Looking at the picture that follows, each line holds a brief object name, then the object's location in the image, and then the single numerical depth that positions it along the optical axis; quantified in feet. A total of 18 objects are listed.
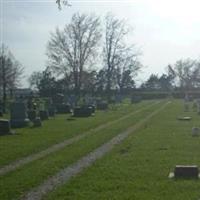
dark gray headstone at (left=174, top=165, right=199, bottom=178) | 36.90
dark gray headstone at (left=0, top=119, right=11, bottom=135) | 77.82
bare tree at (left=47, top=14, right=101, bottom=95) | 237.66
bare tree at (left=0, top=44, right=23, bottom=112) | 221.46
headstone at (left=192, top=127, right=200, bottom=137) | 71.28
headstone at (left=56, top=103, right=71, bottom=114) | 155.12
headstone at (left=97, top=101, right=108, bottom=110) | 184.55
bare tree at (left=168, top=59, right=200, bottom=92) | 400.88
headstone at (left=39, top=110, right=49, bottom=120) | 121.16
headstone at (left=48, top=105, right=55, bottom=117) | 137.08
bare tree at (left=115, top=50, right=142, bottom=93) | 292.40
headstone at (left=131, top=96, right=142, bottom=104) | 263.82
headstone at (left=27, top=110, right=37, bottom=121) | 114.51
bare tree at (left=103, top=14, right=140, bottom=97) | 274.98
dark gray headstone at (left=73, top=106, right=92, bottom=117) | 134.72
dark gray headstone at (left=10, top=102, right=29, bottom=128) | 96.22
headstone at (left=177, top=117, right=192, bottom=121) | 112.29
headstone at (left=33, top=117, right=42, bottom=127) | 96.32
